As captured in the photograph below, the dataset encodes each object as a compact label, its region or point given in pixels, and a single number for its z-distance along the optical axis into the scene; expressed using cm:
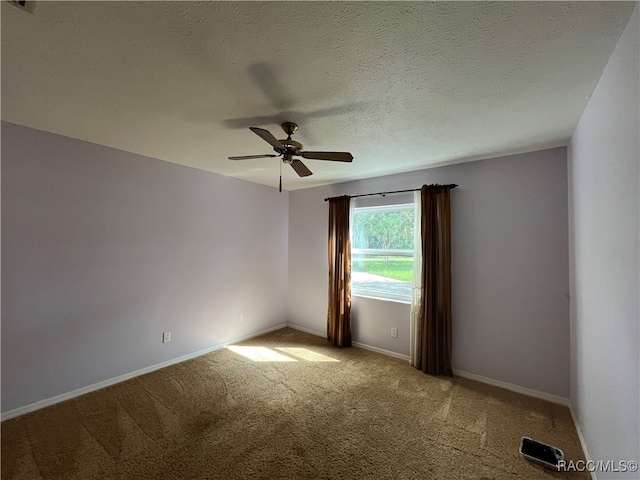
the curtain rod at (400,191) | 290
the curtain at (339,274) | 362
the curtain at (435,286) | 286
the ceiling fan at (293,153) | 190
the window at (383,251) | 340
